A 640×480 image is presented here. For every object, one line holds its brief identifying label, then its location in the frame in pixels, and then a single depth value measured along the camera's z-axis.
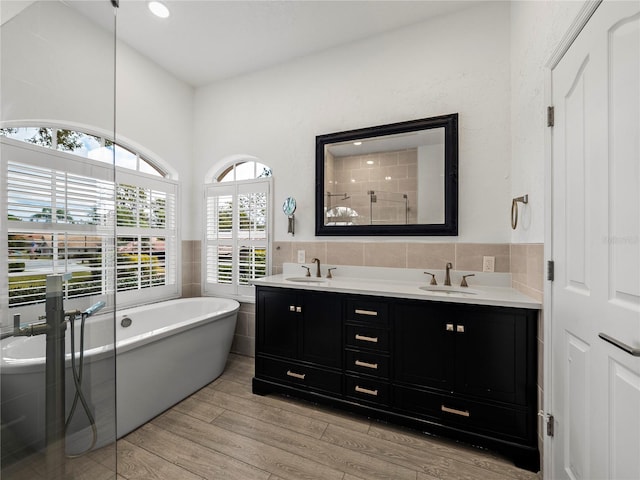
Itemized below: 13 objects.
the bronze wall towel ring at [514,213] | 1.92
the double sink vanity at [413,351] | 1.63
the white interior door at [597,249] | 0.93
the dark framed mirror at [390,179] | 2.30
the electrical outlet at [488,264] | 2.16
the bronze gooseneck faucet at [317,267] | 2.71
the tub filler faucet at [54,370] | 1.06
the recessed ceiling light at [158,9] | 2.25
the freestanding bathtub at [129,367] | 1.00
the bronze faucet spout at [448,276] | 2.21
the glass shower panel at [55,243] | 0.99
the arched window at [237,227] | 3.08
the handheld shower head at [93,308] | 1.19
